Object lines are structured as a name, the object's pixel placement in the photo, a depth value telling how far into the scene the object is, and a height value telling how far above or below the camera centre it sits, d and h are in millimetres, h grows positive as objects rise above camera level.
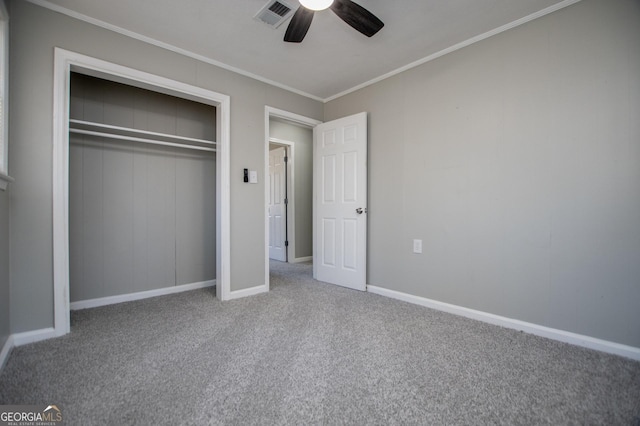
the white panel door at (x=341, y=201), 3184 +103
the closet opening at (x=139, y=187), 2561 +231
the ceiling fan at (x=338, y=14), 1690 +1216
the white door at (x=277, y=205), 5134 +97
